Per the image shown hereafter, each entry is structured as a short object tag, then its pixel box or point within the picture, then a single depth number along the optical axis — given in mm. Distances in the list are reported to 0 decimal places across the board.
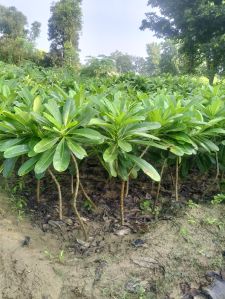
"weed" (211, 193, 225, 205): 1789
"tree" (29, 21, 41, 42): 36482
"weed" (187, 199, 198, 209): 1746
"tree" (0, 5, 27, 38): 31316
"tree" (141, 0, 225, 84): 13370
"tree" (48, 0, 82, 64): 25081
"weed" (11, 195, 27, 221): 1728
